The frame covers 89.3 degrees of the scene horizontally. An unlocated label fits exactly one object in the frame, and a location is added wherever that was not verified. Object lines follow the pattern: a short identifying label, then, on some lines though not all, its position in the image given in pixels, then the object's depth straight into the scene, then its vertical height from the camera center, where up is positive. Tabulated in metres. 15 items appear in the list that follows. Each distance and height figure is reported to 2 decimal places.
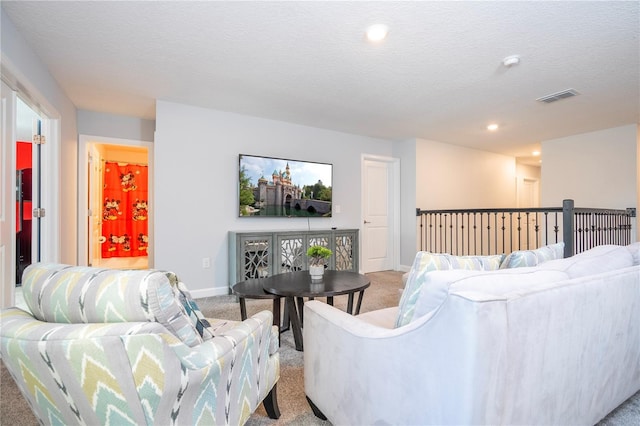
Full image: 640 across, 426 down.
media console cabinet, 3.75 -0.45
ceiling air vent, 3.28 +1.24
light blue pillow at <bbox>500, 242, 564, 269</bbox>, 1.47 -0.20
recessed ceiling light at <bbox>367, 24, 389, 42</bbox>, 2.16 +1.25
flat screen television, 4.11 +0.37
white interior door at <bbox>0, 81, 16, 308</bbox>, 2.14 +0.12
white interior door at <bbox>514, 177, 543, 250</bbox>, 6.53 +0.38
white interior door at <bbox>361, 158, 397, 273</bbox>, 5.39 -0.01
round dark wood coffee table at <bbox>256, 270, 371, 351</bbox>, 2.13 -0.51
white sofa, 0.89 -0.45
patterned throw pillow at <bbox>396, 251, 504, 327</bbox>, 1.20 -0.22
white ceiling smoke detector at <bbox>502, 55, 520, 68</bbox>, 2.56 +1.24
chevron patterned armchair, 0.81 -0.36
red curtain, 6.54 +0.09
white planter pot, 2.50 -0.45
